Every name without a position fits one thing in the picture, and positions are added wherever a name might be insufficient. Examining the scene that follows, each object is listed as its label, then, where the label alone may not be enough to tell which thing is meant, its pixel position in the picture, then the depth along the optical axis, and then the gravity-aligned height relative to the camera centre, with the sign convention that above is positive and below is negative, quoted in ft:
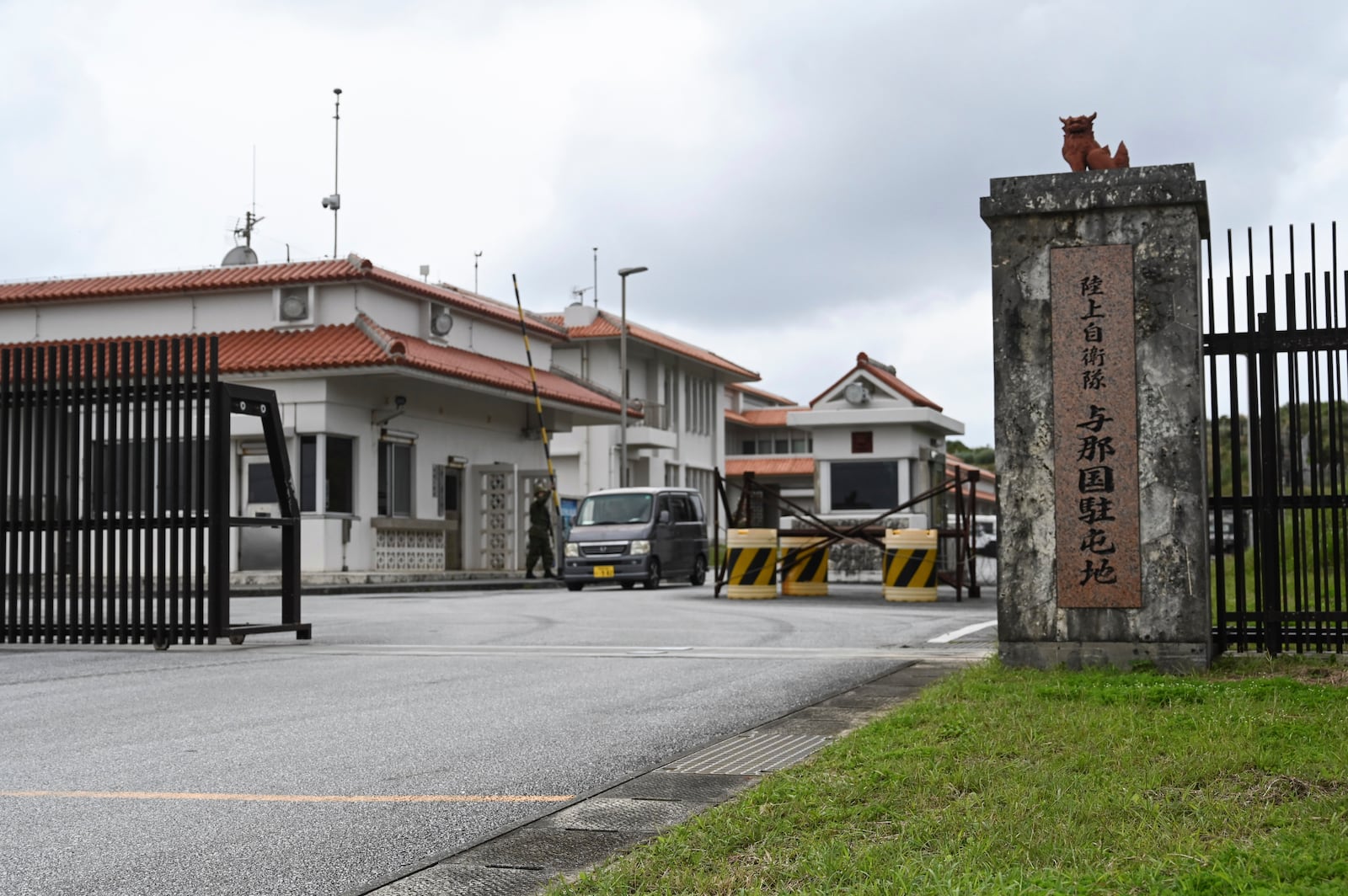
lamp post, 133.60 +13.46
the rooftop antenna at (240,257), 124.16 +21.52
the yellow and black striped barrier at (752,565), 73.87 -3.01
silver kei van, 92.99 -2.20
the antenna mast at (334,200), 135.03 +28.74
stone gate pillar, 29.48 +1.66
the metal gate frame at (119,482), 44.27 +0.87
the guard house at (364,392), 97.30 +8.53
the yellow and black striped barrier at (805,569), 76.33 -3.36
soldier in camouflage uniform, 106.01 -1.90
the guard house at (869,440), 102.01 +4.52
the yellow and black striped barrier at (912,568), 70.03 -3.03
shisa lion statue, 30.91 +7.52
